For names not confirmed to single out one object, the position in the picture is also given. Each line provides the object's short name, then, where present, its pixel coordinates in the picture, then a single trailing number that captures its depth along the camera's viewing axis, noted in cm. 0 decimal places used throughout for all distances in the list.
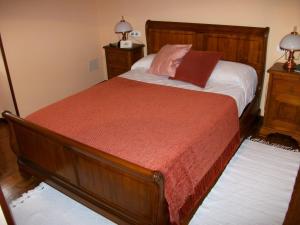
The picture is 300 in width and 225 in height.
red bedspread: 187
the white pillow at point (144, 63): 346
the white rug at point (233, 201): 216
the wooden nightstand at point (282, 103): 278
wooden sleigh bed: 173
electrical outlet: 398
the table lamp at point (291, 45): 267
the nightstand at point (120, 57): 382
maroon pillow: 292
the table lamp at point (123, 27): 370
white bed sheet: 274
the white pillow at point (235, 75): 289
